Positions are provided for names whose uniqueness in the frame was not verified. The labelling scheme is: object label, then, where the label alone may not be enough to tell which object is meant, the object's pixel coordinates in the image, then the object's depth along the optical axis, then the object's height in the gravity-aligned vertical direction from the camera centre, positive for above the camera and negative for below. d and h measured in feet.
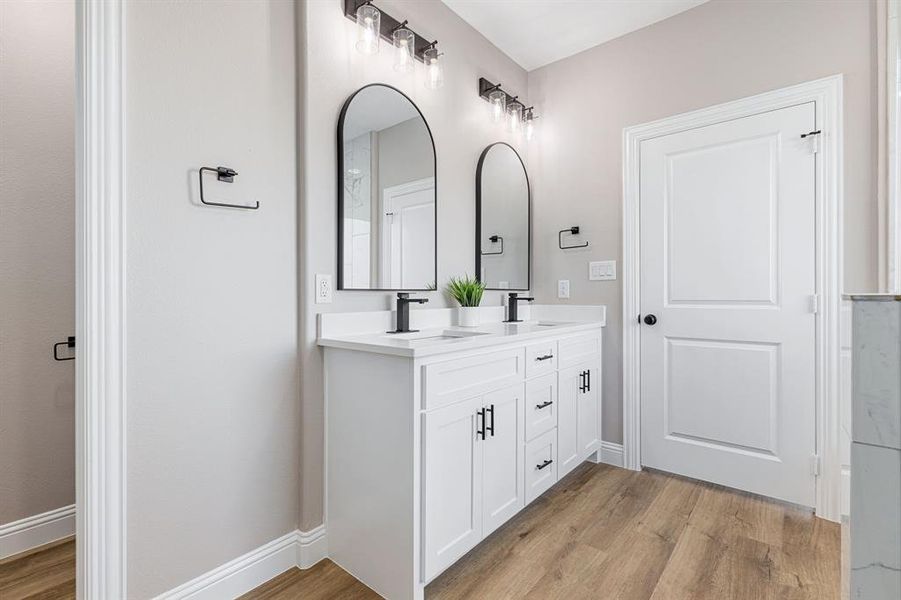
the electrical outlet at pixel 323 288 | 5.95 +0.14
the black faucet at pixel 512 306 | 9.14 -0.17
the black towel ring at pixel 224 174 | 5.13 +1.48
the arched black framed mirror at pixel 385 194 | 6.35 +1.66
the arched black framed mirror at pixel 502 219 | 8.91 +1.68
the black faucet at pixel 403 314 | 6.81 -0.24
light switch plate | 9.15 +0.58
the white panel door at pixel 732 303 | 7.29 -0.11
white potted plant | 7.82 +0.00
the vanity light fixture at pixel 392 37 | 6.30 +4.06
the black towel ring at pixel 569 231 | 9.55 +1.45
